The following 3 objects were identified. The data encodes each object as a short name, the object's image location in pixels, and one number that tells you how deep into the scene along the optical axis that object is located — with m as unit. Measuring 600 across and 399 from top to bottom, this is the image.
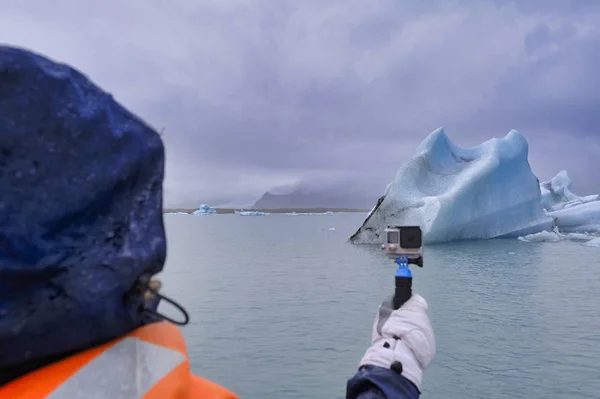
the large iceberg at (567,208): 23.00
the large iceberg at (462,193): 17.31
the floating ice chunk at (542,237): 19.73
